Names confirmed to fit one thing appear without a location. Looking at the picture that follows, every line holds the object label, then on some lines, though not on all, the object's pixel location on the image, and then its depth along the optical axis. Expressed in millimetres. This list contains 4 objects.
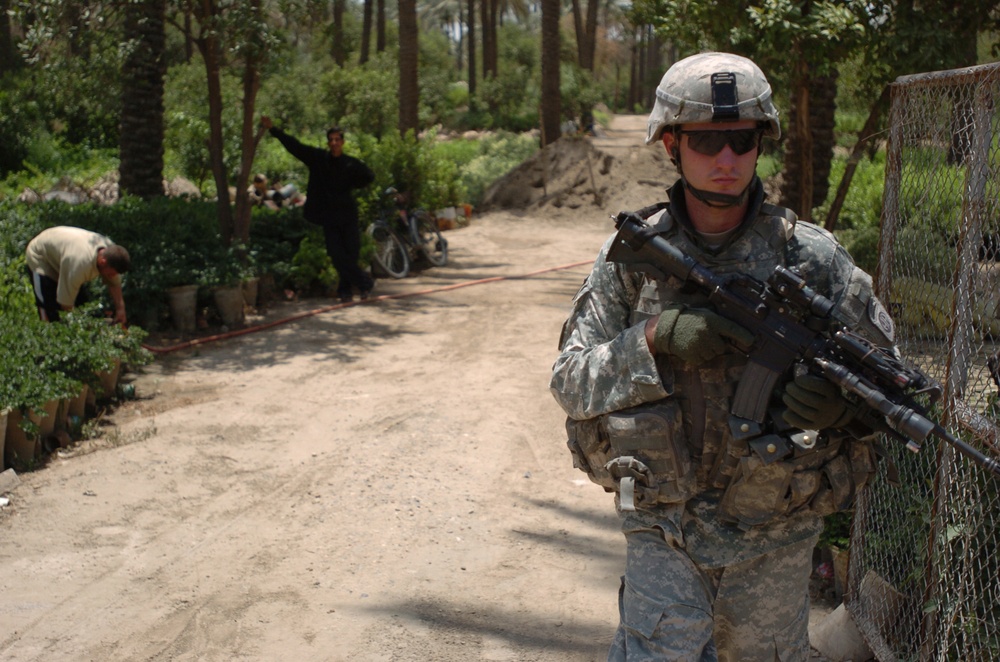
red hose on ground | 8522
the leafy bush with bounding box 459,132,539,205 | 18844
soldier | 2498
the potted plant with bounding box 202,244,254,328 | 9336
